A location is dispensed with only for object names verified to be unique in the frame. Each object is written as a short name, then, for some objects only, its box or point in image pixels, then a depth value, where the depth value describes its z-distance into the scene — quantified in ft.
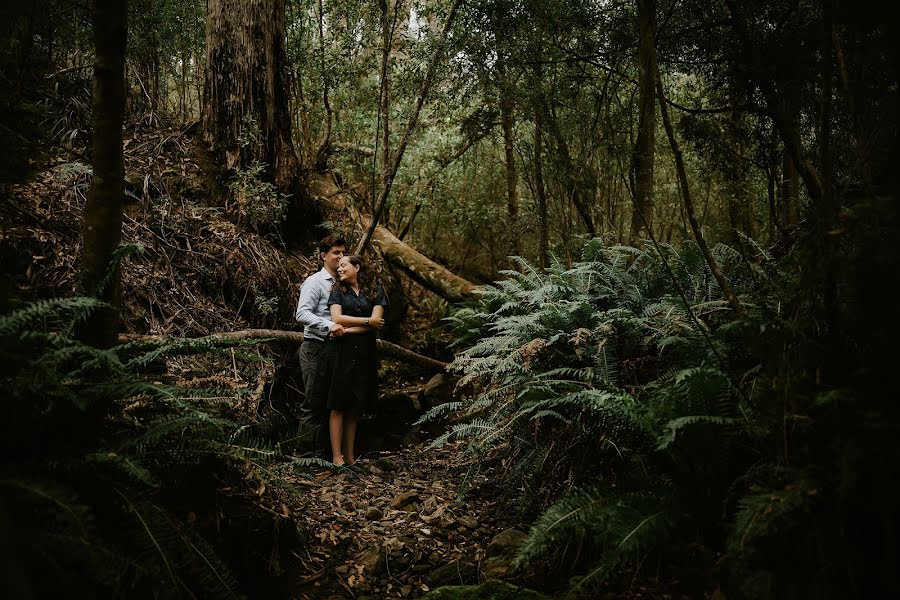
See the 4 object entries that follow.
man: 16.48
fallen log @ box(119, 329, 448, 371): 12.14
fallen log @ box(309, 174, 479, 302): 25.86
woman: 16.25
